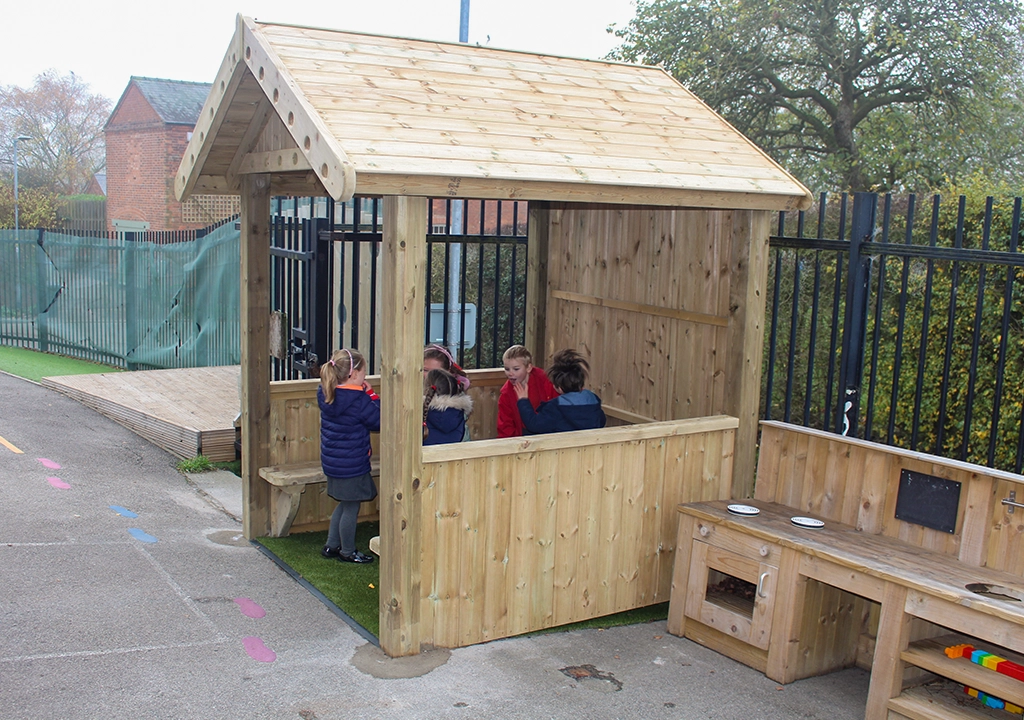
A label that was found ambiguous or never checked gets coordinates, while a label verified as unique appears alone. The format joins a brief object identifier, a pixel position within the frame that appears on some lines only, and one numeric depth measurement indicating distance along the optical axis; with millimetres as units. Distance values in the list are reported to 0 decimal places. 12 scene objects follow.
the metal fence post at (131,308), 14773
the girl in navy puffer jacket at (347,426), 6301
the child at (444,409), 6066
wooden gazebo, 5059
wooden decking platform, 9266
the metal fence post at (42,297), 16219
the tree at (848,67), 18578
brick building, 41688
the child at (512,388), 6855
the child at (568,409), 6375
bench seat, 6895
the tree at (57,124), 58781
